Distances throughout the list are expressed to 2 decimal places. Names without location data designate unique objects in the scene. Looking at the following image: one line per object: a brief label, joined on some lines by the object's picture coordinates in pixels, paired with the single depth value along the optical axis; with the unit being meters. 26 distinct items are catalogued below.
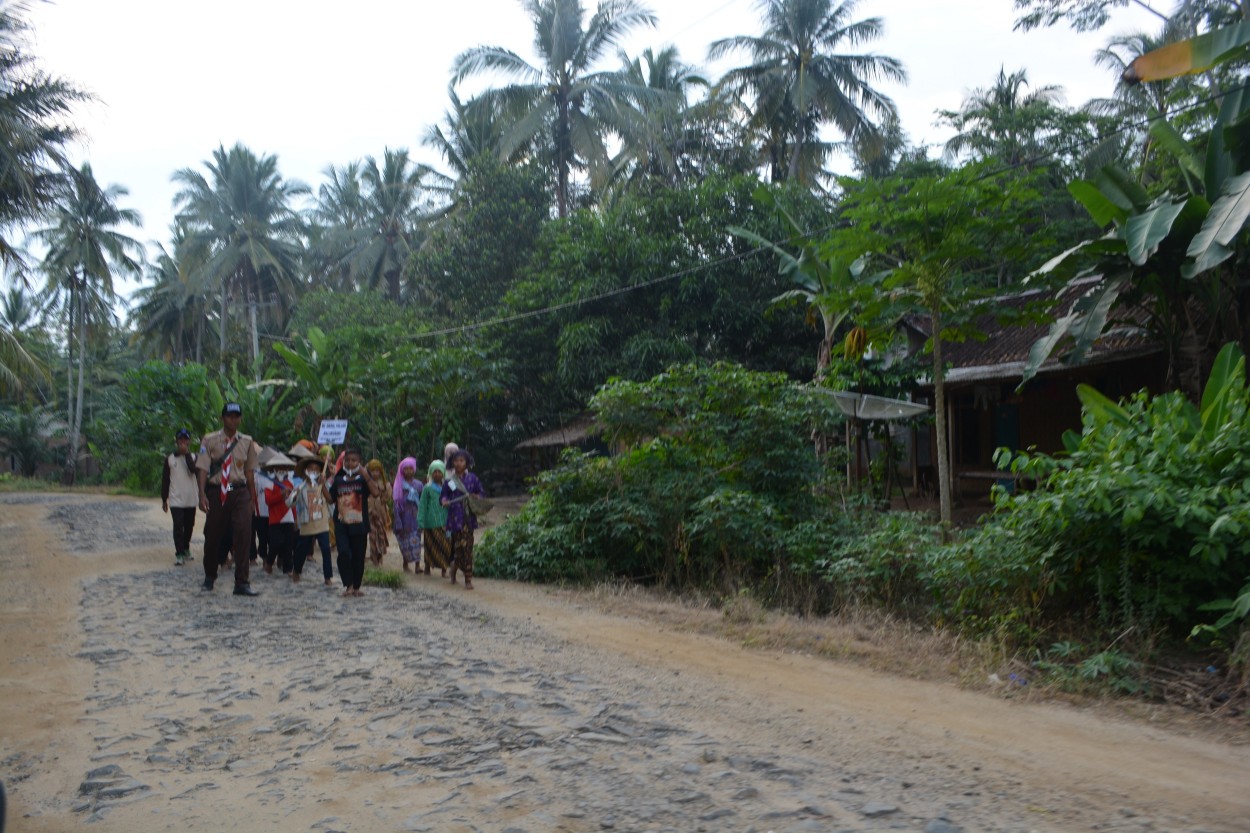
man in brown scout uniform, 9.23
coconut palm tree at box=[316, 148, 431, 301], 44.47
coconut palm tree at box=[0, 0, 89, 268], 17.12
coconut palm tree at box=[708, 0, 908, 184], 28.47
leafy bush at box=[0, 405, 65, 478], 41.09
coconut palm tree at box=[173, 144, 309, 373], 42.53
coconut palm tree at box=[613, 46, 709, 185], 28.66
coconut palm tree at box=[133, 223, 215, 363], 46.84
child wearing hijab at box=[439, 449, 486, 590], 10.56
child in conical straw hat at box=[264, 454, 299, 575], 10.88
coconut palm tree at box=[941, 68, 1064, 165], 25.25
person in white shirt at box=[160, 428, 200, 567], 11.51
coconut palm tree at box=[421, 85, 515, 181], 30.73
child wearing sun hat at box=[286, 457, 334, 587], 10.32
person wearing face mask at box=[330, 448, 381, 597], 9.65
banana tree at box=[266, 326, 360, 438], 22.36
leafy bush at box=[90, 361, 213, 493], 25.25
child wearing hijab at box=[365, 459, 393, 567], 12.13
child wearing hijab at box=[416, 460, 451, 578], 10.81
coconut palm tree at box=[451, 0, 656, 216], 29.81
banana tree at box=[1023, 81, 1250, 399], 10.04
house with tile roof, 14.88
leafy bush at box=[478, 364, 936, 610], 10.27
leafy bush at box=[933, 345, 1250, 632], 6.55
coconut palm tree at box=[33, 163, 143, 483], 35.72
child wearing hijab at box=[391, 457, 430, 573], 11.84
